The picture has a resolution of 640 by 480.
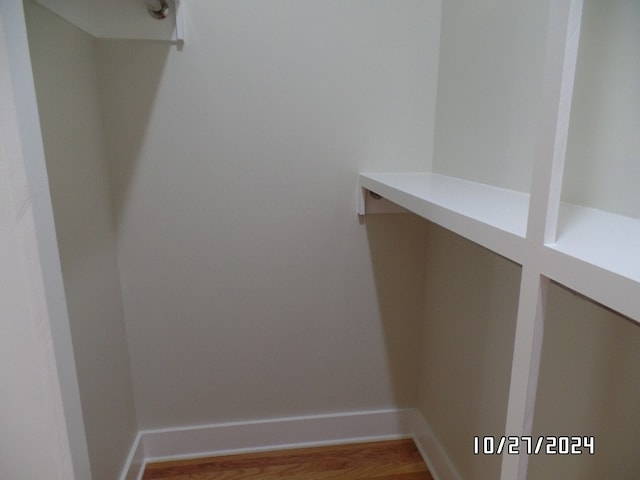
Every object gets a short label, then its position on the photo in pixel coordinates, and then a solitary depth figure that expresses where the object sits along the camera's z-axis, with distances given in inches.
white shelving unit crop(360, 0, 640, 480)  15.3
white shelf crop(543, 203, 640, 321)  14.1
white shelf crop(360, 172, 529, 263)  21.0
